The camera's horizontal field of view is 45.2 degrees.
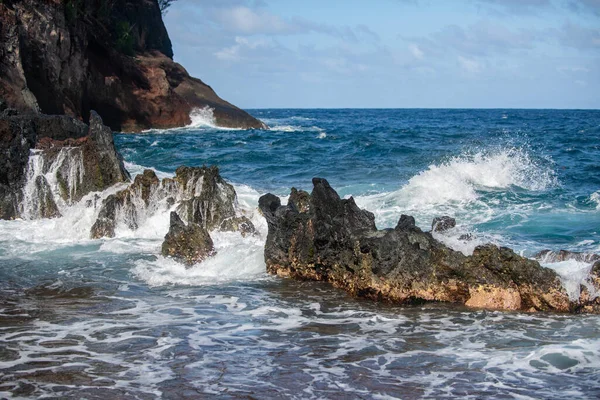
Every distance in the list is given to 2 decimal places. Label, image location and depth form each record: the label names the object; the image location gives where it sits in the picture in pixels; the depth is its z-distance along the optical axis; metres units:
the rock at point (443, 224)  10.25
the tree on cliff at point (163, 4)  54.16
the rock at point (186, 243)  10.30
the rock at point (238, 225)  12.09
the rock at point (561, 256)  9.08
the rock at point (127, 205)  12.34
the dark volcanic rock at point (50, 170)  13.74
